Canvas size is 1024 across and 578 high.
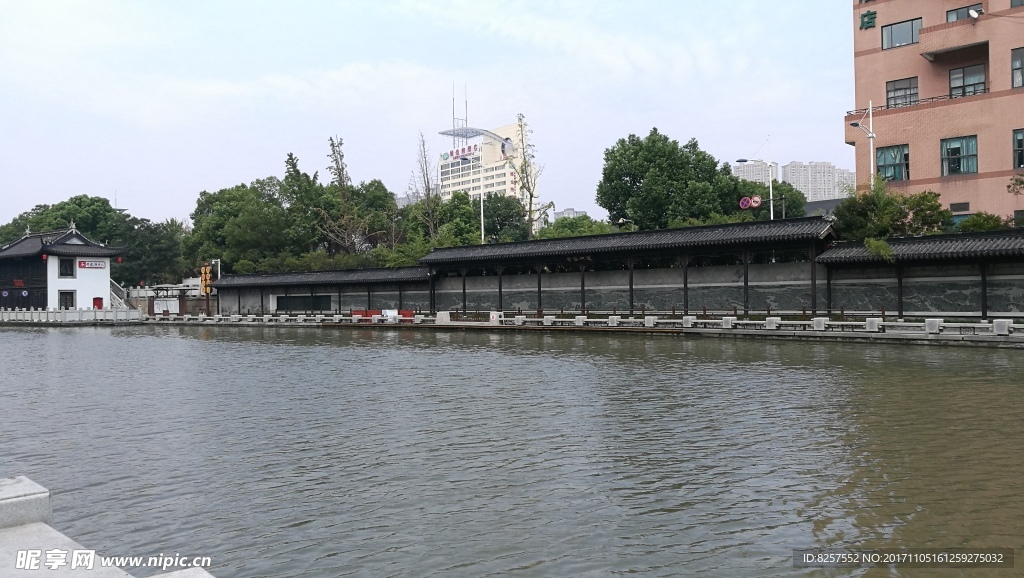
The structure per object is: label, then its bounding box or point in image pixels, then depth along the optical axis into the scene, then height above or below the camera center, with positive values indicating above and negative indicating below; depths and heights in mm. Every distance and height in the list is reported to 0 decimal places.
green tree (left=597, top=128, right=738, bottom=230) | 62344 +9111
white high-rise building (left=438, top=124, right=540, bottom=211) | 187650 +32377
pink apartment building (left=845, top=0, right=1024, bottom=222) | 40812 +10334
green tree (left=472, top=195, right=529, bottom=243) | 89062 +8996
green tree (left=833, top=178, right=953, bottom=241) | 36344 +3342
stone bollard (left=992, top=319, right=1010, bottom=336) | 26891 -1433
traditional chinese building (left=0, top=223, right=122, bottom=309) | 69062 +2961
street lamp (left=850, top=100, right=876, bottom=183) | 43469 +9372
